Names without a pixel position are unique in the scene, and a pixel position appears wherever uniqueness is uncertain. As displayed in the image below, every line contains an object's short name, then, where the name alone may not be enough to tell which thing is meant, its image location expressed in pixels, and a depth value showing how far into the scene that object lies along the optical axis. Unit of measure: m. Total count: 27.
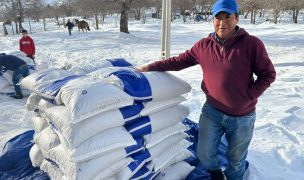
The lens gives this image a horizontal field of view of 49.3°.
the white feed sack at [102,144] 2.56
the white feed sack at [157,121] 2.87
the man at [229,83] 2.51
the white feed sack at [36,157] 3.46
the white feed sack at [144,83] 2.86
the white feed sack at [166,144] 3.02
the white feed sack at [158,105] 2.95
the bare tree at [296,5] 23.97
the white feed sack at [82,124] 2.56
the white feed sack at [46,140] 3.04
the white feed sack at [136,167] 2.79
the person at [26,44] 9.76
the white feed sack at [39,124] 3.44
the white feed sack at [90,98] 2.53
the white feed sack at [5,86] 7.14
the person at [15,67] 6.91
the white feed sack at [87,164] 2.63
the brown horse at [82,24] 23.68
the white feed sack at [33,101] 3.54
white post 7.66
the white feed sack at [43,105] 3.14
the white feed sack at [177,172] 3.20
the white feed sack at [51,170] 3.06
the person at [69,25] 21.88
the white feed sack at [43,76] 3.21
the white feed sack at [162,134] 2.96
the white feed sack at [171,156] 3.02
